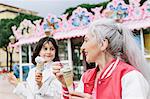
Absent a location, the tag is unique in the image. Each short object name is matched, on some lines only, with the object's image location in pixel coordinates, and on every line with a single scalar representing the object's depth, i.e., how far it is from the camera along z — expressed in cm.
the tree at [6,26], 2059
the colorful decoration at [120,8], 562
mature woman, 124
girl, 218
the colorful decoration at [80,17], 636
